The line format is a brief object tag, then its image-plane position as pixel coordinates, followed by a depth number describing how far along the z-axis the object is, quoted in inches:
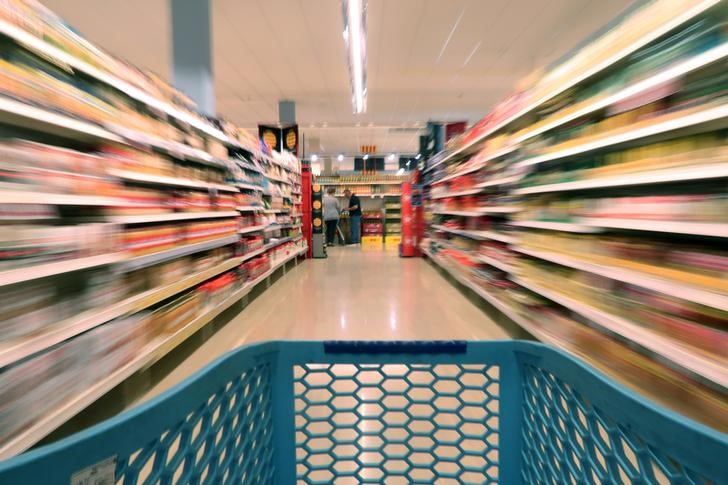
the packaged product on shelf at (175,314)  91.7
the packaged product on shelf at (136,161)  79.4
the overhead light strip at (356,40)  163.0
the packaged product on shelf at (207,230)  113.5
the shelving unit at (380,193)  476.4
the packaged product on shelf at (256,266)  165.4
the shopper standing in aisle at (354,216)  436.8
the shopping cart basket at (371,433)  18.5
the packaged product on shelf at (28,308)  55.0
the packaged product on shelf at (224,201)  134.4
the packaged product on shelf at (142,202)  80.4
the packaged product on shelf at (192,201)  108.4
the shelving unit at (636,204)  54.1
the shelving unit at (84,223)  55.4
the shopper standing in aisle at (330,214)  405.7
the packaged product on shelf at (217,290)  118.8
